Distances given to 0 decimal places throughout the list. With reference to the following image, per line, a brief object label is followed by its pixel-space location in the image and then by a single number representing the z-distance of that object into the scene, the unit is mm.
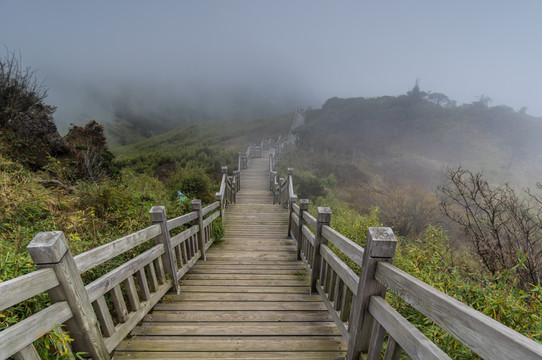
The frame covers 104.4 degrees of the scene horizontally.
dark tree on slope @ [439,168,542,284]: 3814
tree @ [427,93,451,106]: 55000
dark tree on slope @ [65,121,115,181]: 6098
